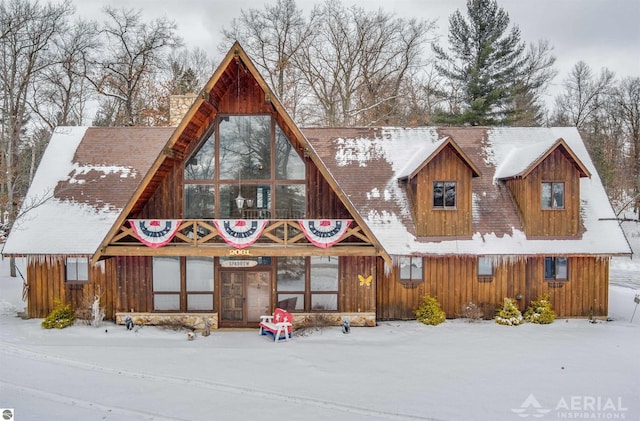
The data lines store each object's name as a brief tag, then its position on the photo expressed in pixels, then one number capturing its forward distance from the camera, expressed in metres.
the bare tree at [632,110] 32.19
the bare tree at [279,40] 26.52
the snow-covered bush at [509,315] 11.86
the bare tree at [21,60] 17.62
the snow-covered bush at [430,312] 11.88
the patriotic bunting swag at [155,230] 10.46
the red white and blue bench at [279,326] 10.47
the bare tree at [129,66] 24.84
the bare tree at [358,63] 26.52
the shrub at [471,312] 12.16
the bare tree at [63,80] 21.75
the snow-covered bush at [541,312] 11.98
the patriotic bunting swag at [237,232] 10.40
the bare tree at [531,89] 24.89
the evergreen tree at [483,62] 24.55
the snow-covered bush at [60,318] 11.18
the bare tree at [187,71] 27.95
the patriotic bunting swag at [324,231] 10.48
